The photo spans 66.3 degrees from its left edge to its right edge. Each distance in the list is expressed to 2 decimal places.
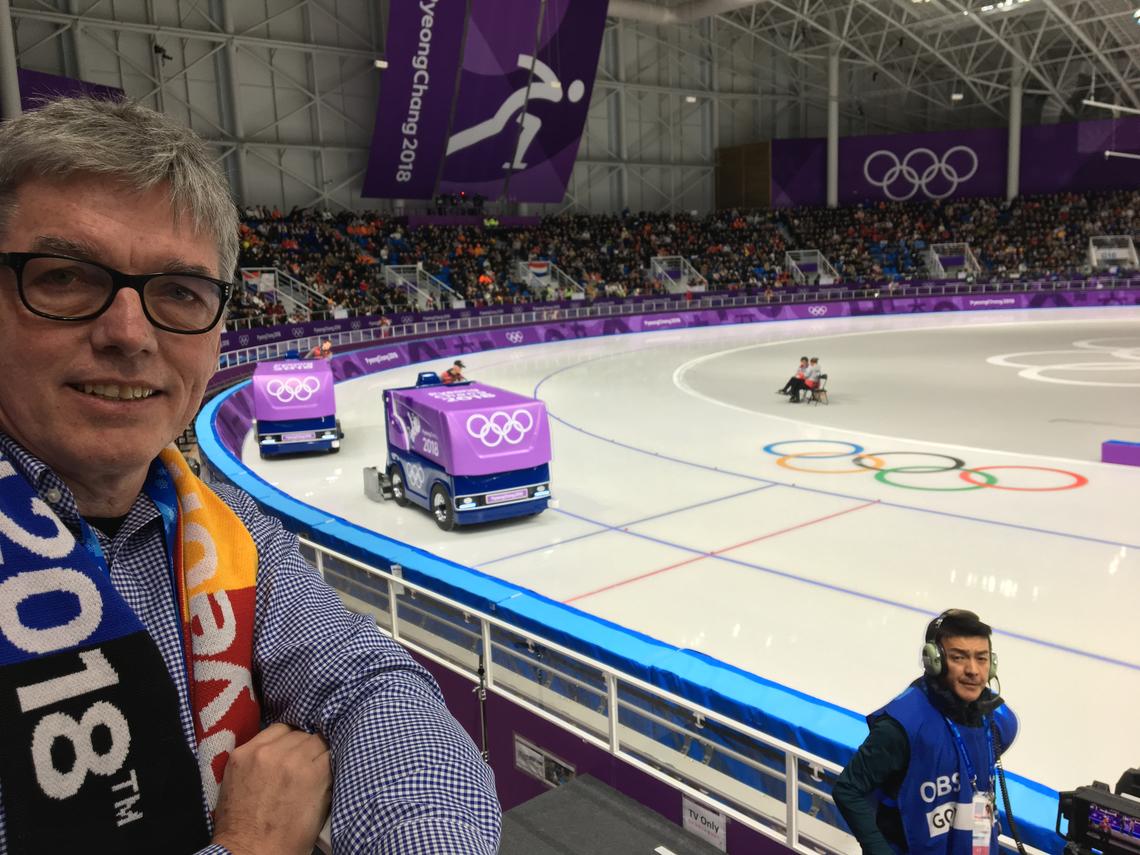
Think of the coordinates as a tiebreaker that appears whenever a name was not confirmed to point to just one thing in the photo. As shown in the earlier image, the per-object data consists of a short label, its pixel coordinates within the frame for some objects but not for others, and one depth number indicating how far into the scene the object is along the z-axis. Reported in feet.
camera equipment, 8.75
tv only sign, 13.03
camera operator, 10.00
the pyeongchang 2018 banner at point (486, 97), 112.37
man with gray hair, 3.69
